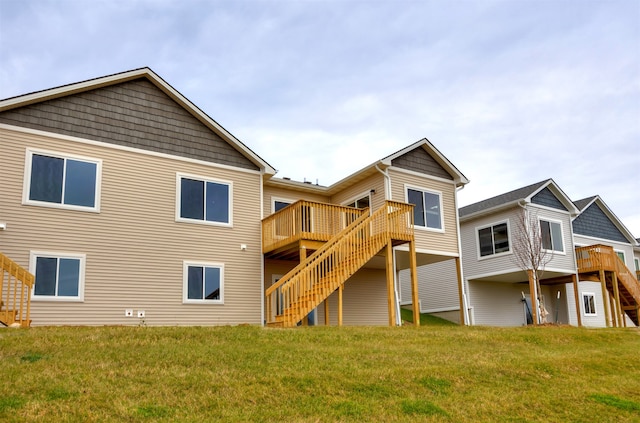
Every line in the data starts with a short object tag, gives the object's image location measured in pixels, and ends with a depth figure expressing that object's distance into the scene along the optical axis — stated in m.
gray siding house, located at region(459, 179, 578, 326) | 26.12
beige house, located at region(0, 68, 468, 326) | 15.85
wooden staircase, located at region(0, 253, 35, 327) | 13.54
